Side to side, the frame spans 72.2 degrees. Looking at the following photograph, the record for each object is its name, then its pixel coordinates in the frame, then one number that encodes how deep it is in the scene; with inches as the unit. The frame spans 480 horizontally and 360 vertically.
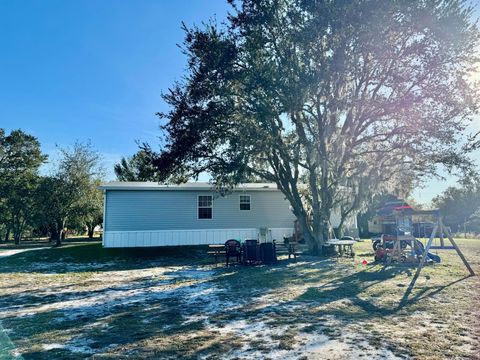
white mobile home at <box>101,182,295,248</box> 618.8
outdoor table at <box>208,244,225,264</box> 446.0
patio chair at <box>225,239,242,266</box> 435.9
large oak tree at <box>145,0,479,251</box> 415.5
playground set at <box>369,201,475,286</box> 351.3
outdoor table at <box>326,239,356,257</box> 458.4
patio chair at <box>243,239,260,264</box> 428.8
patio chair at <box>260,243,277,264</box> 435.8
